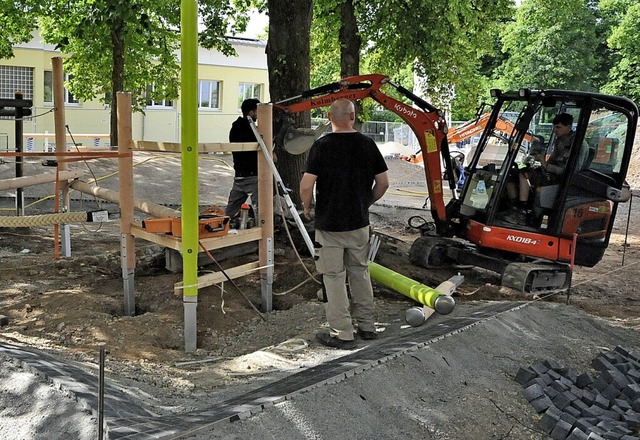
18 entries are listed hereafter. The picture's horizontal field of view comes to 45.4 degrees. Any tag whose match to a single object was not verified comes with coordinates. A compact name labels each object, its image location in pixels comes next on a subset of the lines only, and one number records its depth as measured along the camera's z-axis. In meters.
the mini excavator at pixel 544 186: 9.33
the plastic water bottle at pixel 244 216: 7.66
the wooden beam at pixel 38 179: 8.47
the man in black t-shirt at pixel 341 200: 6.07
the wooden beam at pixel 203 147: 6.56
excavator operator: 9.37
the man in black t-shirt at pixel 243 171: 9.18
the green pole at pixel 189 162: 5.77
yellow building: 31.31
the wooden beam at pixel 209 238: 6.60
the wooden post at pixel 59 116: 9.27
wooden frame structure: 6.89
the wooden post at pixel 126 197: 7.04
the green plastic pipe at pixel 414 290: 6.78
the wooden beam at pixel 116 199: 7.23
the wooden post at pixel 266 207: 7.19
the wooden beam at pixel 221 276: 6.45
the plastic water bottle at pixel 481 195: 10.04
